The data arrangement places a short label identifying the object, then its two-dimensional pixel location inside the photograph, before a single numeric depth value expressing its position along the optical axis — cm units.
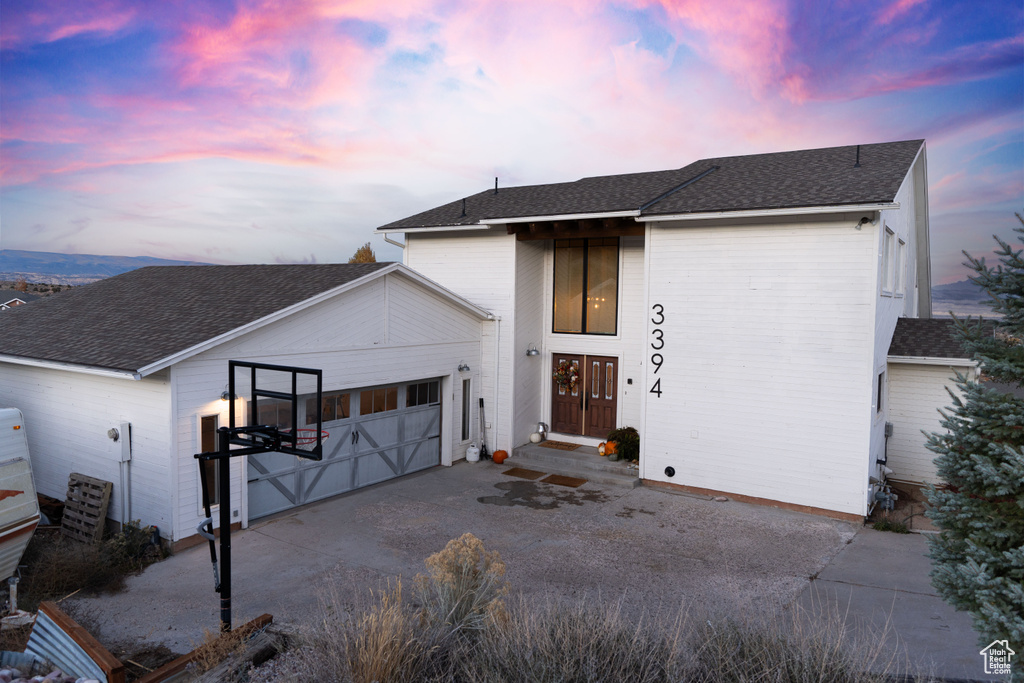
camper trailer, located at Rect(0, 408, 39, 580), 713
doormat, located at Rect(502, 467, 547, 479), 1314
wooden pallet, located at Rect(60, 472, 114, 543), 887
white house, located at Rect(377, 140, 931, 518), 1062
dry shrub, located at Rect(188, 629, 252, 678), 529
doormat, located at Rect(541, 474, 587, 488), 1260
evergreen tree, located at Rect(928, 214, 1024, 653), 401
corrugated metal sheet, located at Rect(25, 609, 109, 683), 520
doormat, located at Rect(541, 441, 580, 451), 1461
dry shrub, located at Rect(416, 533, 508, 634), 529
